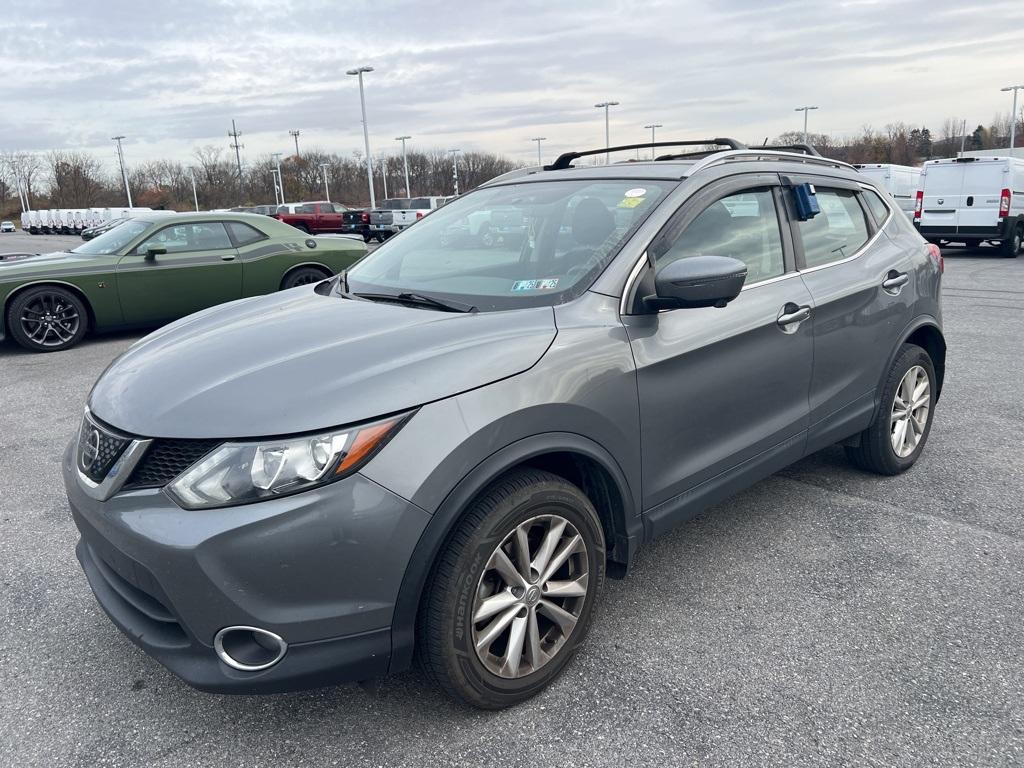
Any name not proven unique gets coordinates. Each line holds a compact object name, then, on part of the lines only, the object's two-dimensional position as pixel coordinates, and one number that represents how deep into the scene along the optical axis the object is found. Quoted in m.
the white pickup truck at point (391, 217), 29.98
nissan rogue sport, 2.04
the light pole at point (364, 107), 44.78
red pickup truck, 33.59
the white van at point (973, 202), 16.09
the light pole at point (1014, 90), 57.06
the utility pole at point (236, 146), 82.38
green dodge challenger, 8.34
